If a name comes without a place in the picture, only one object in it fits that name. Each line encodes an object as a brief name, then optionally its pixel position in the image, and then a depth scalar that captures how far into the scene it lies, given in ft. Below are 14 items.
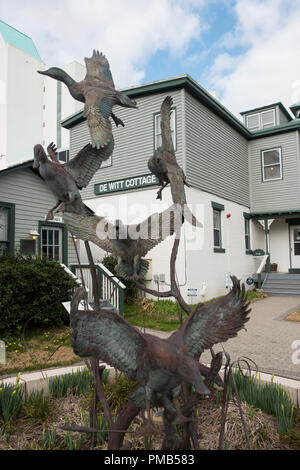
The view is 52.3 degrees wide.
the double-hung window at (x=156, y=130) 36.29
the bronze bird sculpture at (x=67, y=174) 5.77
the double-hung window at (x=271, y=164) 46.37
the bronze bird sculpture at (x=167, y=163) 5.82
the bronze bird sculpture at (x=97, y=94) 5.98
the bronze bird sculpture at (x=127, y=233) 5.10
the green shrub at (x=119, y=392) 8.61
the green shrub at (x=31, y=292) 19.47
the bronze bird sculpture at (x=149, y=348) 4.71
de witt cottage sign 35.32
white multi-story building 99.93
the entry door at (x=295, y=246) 47.60
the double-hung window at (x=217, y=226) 38.75
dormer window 51.55
